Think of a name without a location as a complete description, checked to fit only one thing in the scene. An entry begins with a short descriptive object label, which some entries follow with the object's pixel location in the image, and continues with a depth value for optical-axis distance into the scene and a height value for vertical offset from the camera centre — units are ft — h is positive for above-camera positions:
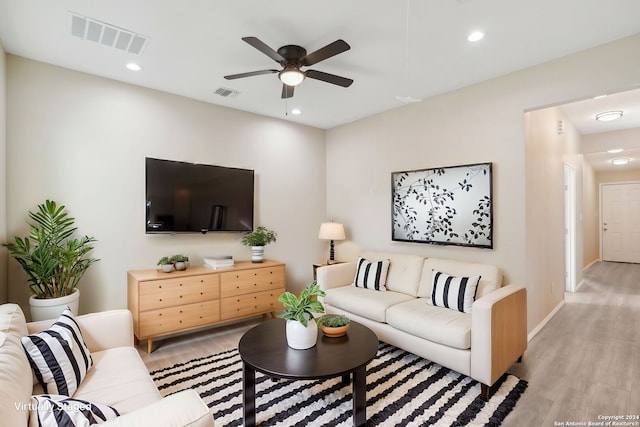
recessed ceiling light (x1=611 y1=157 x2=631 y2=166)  20.48 +3.79
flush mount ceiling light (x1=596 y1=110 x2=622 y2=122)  13.44 +4.51
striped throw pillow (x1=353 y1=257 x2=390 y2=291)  11.73 -2.29
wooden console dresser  9.61 -2.75
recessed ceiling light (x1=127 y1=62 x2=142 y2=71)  9.26 +4.62
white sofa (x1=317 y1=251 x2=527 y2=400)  7.36 -2.85
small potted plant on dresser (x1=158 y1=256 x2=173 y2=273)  10.43 -1.63
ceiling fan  7.36 +3.83
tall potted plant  8.20 -1.15
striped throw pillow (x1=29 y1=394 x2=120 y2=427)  3.59 -2.36
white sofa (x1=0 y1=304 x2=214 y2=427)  3.45 -2.31
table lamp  14.49 -0.69
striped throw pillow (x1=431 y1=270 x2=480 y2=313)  9.03 -2.30
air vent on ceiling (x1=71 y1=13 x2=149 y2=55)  7.30 +4.61
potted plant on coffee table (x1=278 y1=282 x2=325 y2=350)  6.67 -2.27
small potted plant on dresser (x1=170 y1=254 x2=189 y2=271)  10.82 -1.59
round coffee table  5.85 -2.92
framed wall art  10.35 +0.40
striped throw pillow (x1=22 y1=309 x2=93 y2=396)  4.84 -2.35
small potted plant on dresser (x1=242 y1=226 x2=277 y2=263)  12.77 -1.07
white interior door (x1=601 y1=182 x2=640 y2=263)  24.48 -0.51
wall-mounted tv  10.79 +0.74
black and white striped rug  6.54 -4.30
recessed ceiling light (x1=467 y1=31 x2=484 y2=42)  7.60 +4.54
